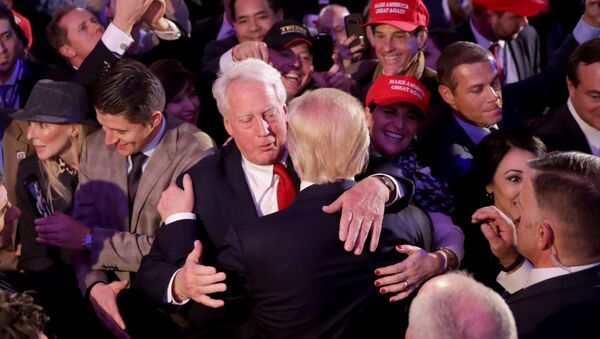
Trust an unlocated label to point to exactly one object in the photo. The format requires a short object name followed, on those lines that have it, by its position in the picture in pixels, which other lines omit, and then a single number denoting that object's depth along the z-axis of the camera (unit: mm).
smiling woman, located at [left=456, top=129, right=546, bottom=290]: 4094
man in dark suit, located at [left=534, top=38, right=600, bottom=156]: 4602
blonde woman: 4164
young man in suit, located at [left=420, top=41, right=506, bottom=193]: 4449
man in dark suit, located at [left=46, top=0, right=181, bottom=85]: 4539
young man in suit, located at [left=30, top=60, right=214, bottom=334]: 3990
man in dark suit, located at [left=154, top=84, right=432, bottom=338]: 2951
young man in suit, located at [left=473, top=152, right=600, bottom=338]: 2900
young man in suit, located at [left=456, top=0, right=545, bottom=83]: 5594
